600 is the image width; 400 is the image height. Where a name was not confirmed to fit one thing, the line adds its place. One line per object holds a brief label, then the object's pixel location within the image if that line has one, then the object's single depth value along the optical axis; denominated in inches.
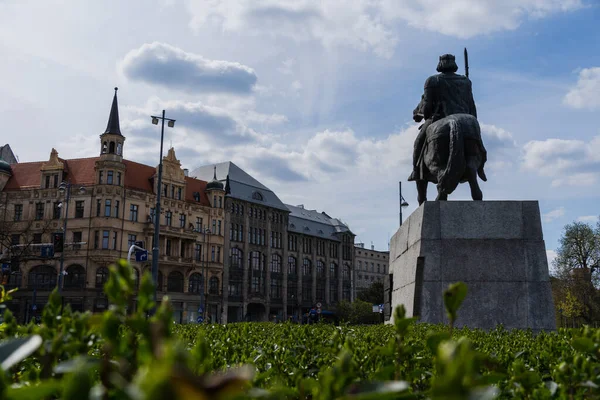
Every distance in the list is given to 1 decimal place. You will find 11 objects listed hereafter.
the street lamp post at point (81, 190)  2433.3
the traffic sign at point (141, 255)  1237.8
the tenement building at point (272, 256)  3031.5
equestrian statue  429.1
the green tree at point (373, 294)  3567.9
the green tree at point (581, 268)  1968.5
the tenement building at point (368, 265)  4347.9
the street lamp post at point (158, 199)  1339.0
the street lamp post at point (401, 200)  1409.9
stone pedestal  403.5
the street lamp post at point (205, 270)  2755.7
